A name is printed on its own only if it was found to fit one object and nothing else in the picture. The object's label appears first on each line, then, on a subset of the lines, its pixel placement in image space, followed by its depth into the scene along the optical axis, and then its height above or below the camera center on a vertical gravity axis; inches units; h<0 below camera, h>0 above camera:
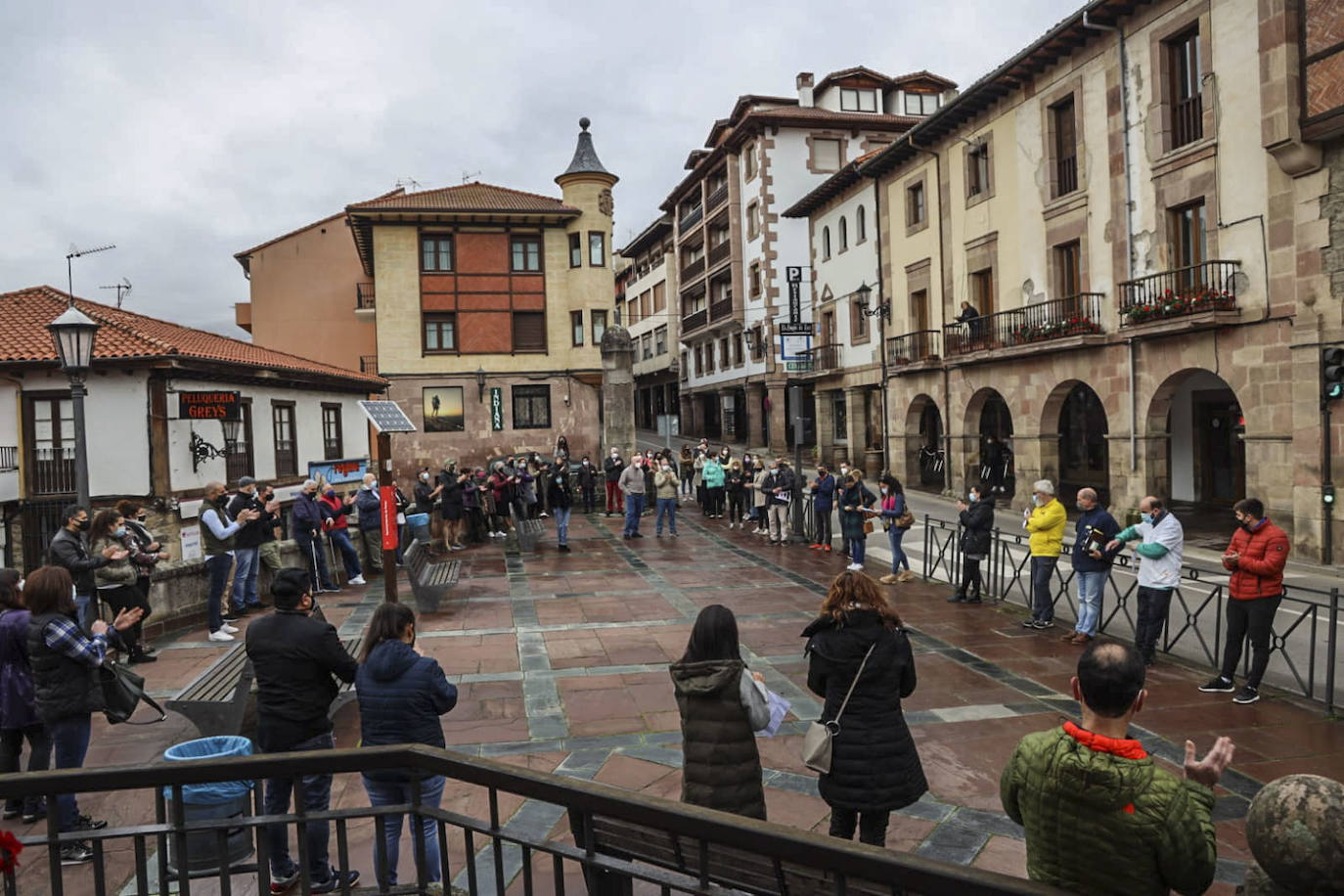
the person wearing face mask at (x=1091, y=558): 357.4 -54.9
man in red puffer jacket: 280.8 -52.0
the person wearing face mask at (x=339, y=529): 513.0 -47.1
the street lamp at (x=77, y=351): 358.6 +43.8
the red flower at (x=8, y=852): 109.6 -48.0
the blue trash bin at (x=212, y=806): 173.0 -69.3
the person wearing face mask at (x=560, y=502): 665.6 -45.7
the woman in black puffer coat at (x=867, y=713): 162.2 -51.7
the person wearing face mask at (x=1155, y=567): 323.3 -54.0
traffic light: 536.7 +22.5
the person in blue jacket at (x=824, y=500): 633.0 -48.7
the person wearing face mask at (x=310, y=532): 482.6 -44.7
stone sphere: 69.7 -32.9
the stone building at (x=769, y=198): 1482.5 +410.1
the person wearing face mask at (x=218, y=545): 396.2 -41.3
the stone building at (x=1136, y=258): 564.7 +131.4
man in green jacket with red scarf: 90.9 -39.7
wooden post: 307.4 -22.6
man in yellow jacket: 390.6 -52.5
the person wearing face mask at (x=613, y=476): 850.8 -36.6
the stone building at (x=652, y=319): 2206.0 +312.2
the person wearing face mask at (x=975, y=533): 443.2 -53.2
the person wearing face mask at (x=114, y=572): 325.1 -42.4
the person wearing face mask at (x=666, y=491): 710.5 -43.5
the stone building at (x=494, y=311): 1275.8 +190.2
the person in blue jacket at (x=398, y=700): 170.2 -48.4
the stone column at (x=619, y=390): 983.0 +52.4
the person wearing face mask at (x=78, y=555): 307.0 -33.7
